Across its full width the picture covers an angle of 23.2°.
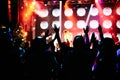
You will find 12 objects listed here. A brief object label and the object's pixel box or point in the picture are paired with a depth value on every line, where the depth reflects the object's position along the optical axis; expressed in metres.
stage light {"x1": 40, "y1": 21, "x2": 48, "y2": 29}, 18.52
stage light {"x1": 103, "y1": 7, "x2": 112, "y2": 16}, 17.84
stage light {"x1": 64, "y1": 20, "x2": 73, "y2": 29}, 18.42
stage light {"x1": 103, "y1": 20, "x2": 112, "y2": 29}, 17.92
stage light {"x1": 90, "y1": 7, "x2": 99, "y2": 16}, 18.03
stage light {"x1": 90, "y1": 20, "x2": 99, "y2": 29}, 18.05
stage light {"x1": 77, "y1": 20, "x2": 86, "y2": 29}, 18.20
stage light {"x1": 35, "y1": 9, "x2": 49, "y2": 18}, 18.55
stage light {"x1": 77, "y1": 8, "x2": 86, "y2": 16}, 18.20
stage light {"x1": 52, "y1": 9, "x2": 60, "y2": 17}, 18.36
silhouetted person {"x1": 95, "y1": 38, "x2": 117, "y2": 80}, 4.31
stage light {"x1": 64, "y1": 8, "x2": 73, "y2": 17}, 18.48
